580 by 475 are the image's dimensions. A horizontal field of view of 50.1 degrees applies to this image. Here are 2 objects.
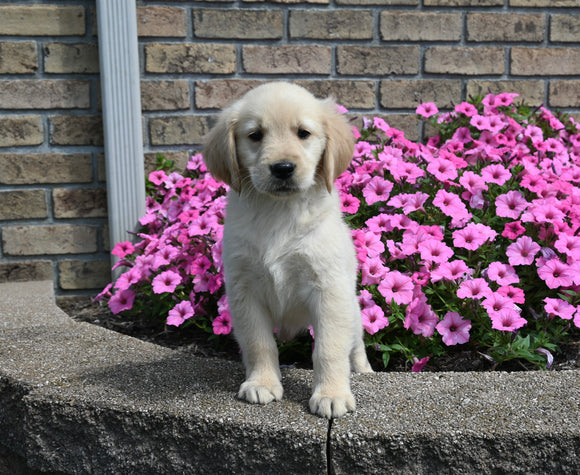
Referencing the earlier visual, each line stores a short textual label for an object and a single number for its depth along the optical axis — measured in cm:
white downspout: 300
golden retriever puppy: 178
